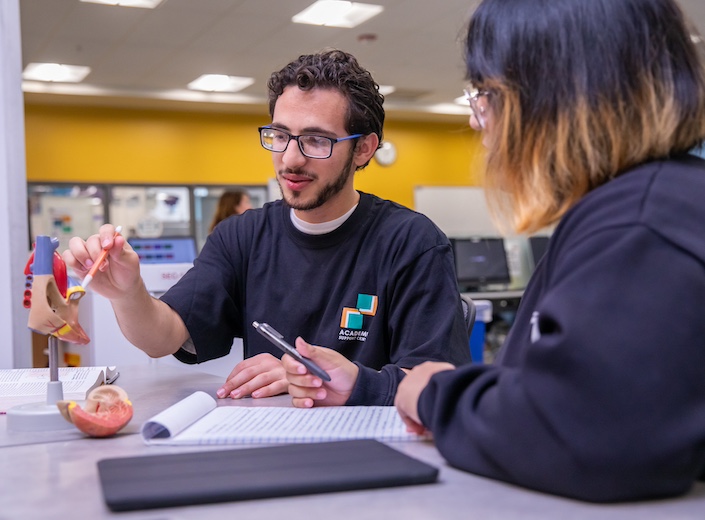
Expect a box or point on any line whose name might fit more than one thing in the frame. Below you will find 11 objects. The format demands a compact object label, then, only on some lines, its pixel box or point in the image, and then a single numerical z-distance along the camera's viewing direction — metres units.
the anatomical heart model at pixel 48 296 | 1.11
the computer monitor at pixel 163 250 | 3.79
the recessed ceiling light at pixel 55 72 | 7.53
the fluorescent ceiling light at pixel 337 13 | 6.18
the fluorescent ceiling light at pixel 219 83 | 8.25
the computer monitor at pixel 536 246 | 7.04
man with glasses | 1.56
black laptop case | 0.71
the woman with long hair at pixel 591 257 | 0.68
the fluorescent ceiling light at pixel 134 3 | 5.87
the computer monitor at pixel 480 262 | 6.91
